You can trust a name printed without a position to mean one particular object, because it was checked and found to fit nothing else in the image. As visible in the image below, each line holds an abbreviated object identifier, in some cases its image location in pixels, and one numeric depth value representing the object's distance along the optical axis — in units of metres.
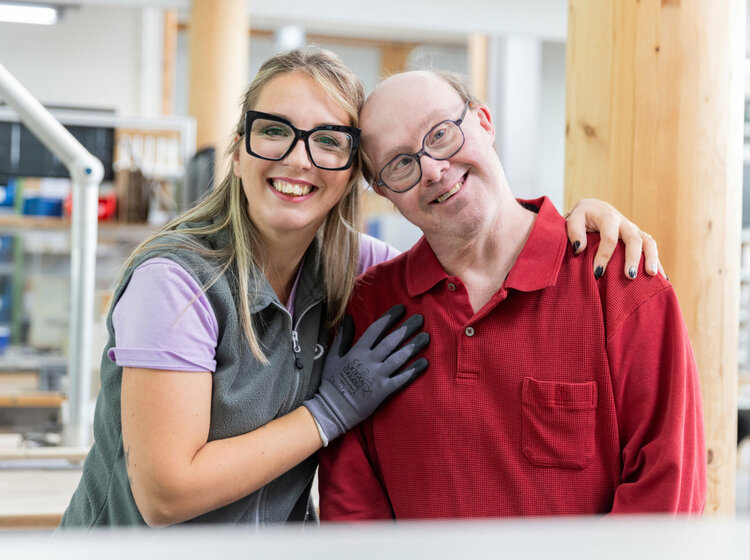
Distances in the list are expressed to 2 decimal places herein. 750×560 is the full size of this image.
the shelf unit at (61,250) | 4.81
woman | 1.23
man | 1.23
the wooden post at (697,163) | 1.38
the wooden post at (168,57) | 9.48
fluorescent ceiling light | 5.96
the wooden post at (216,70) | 5.49
